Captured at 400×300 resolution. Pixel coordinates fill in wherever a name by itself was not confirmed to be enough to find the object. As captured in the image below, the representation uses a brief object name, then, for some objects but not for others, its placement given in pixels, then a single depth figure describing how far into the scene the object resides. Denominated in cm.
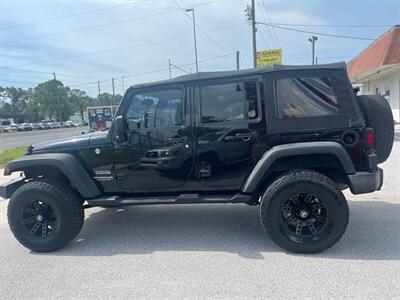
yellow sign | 2219
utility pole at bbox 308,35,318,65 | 3978
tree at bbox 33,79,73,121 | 8612
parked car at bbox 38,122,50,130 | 6391
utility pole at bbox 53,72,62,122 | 8504
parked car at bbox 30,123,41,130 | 6217
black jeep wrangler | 344
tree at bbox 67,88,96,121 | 9672
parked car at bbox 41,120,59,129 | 6650
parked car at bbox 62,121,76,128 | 7350
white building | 1398
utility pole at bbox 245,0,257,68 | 1878
